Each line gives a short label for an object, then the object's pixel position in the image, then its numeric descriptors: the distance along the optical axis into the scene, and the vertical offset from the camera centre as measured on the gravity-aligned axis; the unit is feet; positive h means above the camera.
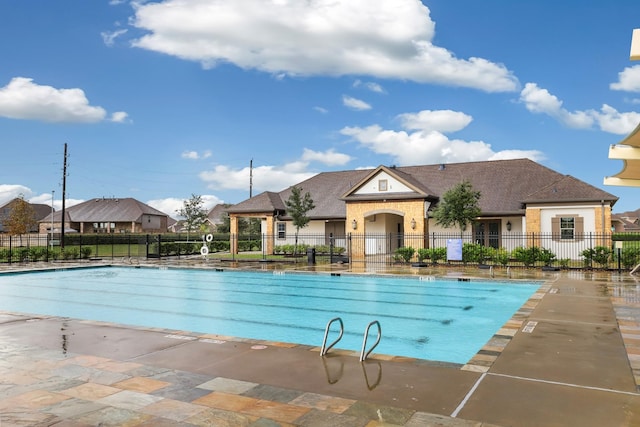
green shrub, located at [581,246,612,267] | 67.15 -3.41
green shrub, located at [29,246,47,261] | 92.32 -3.35
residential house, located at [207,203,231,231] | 280.84 +14.15
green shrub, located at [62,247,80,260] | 95.96 -3.42
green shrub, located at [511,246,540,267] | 71.05 -3.52
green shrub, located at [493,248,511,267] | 73.53 -3.96
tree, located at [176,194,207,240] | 162.09 +8.17
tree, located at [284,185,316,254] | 100.73 +5.76
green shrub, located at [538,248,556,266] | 70.38 -3.67
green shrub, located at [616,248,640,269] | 63.10 -3.54
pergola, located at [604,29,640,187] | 23.62 +6.38
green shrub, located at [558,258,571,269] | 67.59 -4.61
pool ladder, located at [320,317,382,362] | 20.12 -5.26
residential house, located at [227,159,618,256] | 83.97 +5.82
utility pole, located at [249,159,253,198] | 183.42 +23.16
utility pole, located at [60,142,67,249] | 127.60 +16.66
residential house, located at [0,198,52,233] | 260.87 +15.98
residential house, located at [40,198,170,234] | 216.13 +8.92
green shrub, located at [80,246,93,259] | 99.25 -3.51
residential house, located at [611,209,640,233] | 235.69 +6.51
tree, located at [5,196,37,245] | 176.96 +7.02
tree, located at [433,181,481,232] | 80.69 +4.66
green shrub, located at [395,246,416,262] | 80.23 -3.37
